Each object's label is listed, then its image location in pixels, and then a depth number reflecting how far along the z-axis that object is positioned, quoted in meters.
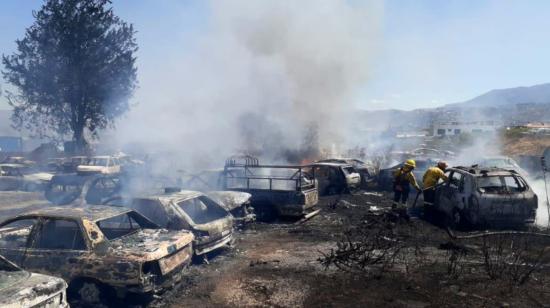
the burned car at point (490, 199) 8.35
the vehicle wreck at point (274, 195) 9.98
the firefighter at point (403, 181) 10.58
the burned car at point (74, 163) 20.09
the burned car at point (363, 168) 15.68
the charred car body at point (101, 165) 18.94
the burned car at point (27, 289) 3.63
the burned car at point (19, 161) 25.40
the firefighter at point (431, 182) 10.12
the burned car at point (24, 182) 17.77
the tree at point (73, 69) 23.38
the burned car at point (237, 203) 8.73
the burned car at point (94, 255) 4.93
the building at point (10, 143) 42.19
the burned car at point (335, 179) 13.96
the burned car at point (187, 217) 6.57
